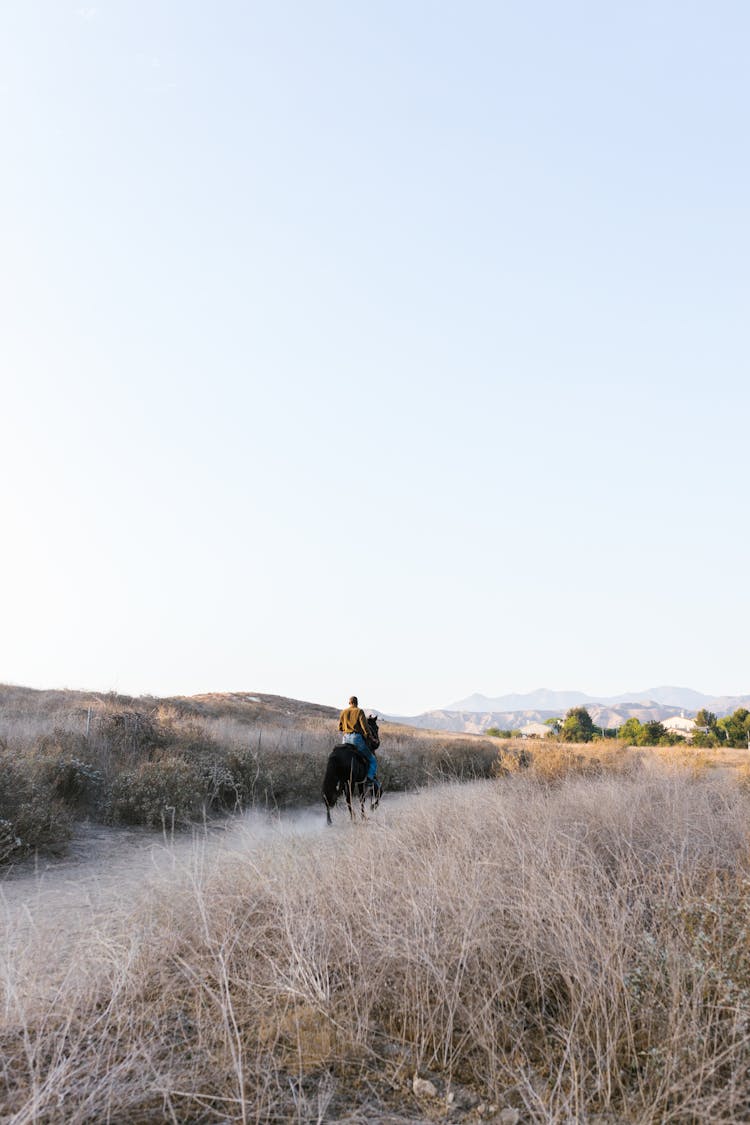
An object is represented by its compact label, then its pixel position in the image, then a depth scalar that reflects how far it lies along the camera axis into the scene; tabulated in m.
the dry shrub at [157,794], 12.71
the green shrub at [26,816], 9.76
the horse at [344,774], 12.45
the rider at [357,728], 12.77
